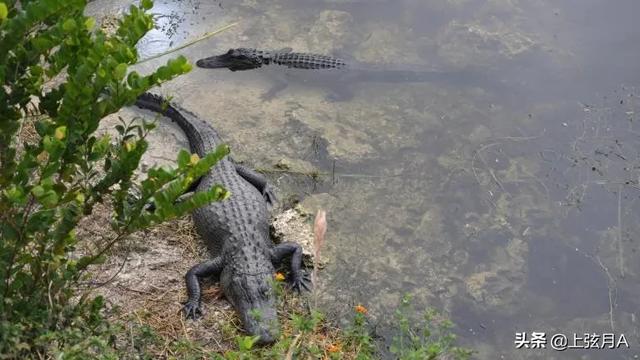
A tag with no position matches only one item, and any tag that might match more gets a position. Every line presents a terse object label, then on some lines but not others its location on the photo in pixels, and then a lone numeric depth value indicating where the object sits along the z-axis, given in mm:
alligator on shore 4855
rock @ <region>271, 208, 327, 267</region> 5355
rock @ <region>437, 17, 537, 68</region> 7684
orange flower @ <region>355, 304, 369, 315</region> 4438
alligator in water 7410
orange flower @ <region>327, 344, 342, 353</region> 4462
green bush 2576
